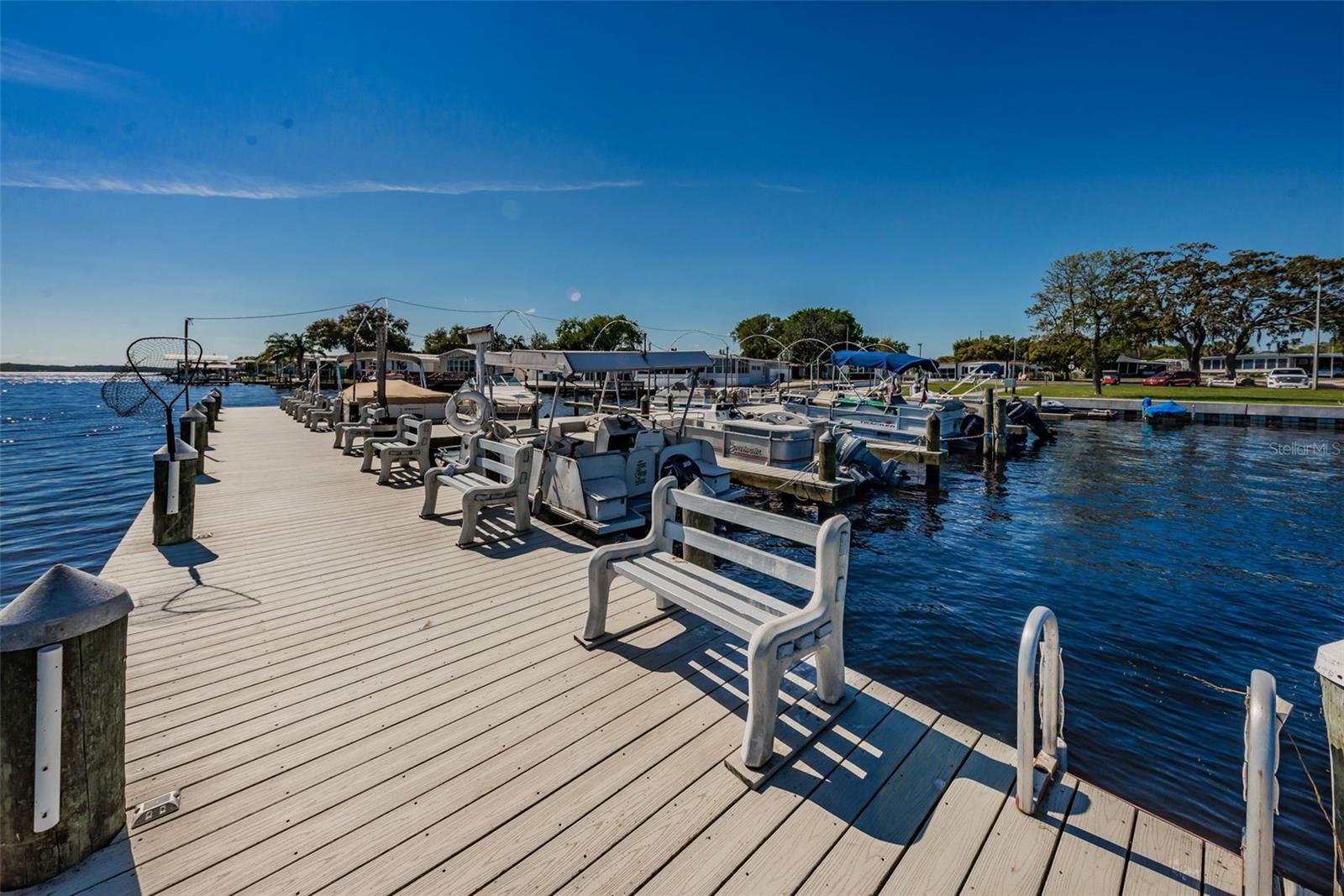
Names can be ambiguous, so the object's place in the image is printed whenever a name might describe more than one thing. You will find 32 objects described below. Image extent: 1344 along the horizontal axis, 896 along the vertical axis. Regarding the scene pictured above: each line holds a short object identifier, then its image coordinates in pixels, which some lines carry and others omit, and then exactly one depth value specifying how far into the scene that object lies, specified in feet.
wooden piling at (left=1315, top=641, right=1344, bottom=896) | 5.70
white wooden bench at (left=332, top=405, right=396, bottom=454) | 41.68
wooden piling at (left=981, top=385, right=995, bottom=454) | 68.03
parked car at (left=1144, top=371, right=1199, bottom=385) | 155.53
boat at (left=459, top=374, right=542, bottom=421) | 62.56
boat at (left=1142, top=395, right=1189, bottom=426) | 99.81
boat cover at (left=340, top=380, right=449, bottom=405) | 53.11
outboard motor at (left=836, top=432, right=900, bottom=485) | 47.44
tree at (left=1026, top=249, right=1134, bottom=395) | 151.84
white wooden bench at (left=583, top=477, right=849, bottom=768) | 8.83
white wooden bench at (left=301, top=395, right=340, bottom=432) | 59.67
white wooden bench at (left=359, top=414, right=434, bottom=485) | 31.12
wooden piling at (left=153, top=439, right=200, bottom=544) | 20.24
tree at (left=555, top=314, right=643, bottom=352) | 253.03
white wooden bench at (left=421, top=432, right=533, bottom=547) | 20.35
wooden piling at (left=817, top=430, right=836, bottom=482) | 40.91
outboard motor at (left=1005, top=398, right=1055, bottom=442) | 83.82
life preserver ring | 35.47
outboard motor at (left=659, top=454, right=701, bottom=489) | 30.89
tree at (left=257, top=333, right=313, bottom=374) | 281.74
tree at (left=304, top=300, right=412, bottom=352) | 262.47
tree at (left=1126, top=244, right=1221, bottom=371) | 157.58
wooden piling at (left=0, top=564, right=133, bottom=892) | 6.31
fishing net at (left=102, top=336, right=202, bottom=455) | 23.11
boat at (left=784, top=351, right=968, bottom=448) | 64.08
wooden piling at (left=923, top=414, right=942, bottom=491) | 51.17
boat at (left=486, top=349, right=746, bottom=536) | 24.89
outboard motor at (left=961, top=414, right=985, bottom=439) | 76.38
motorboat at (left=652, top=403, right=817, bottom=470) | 47.32
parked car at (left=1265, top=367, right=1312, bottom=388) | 143.95
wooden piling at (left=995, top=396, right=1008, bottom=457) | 67.51
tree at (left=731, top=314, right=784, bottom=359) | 285.64
